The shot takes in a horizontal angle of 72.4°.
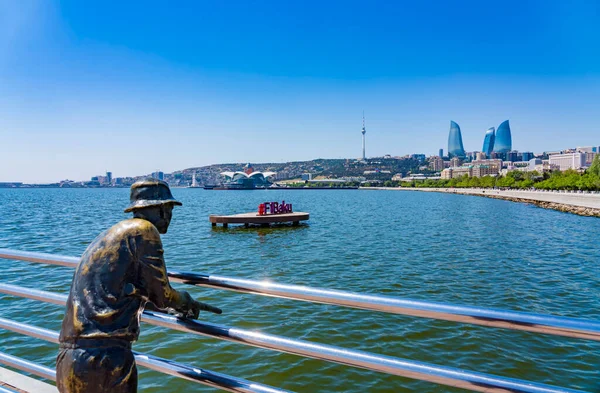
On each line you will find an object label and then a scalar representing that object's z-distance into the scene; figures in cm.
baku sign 3909
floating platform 3612
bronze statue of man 199
